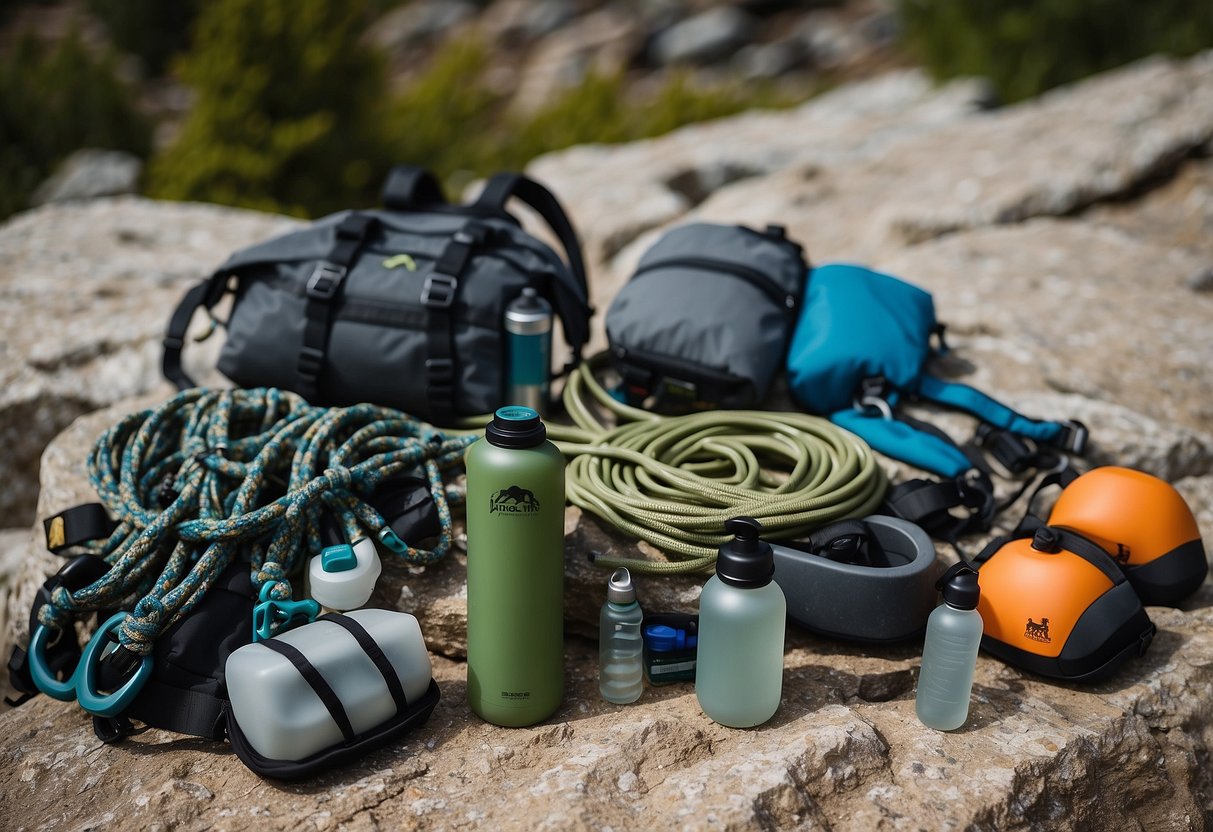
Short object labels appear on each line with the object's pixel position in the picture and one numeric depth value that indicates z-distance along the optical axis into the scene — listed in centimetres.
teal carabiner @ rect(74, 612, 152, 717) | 232
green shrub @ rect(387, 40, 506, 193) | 934
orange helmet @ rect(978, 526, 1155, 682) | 244
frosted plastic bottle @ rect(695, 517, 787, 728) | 214
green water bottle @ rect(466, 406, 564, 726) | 215
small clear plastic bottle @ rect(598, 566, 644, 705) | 237
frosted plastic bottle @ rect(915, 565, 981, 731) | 221
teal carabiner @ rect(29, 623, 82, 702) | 243
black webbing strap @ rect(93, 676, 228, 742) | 230
